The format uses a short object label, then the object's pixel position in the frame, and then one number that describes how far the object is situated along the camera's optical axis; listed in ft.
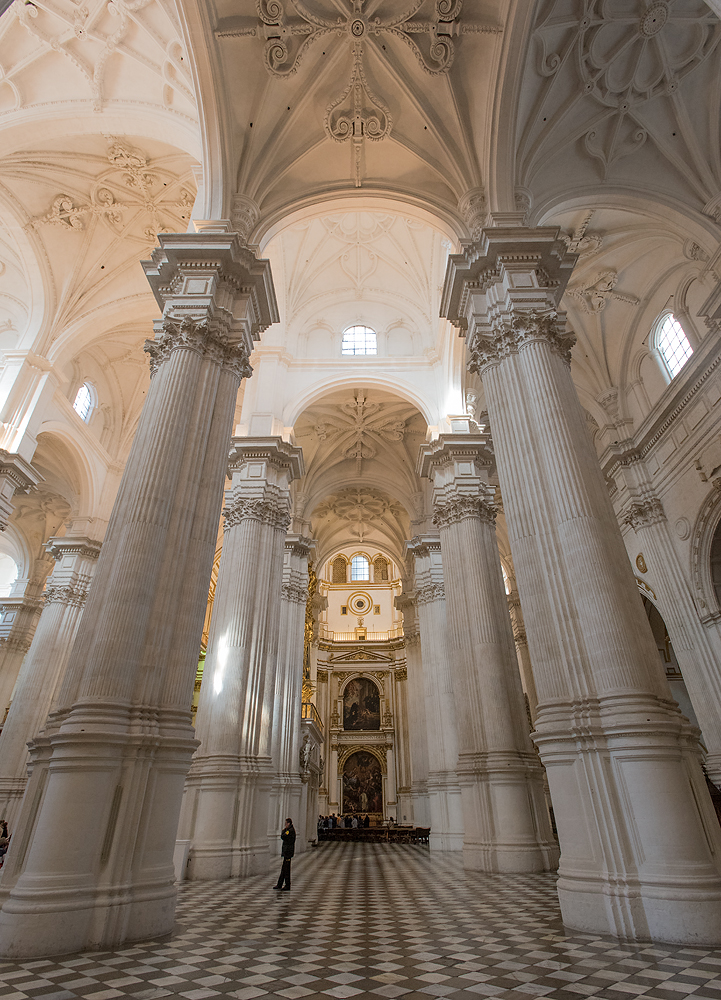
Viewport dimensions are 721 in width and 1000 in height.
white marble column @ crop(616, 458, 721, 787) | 43.45
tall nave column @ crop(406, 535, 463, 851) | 49.29
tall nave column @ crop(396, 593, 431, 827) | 73.41
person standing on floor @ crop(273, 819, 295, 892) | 26.61
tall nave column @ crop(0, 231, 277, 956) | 16.28
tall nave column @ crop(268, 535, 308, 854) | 49.75
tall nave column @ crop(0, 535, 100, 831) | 53.83
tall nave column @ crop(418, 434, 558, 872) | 32.86
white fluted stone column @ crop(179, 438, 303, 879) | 33.53
